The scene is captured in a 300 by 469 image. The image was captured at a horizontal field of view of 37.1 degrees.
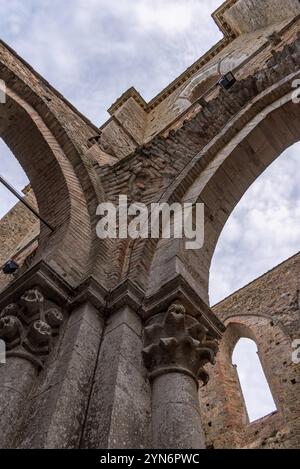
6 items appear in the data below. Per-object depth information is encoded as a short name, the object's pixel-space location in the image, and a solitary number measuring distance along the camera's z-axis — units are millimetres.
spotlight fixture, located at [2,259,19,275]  5828
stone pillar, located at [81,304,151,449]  2104
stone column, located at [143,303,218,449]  2191
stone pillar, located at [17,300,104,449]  2070
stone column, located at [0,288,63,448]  2258
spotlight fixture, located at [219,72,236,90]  5883
